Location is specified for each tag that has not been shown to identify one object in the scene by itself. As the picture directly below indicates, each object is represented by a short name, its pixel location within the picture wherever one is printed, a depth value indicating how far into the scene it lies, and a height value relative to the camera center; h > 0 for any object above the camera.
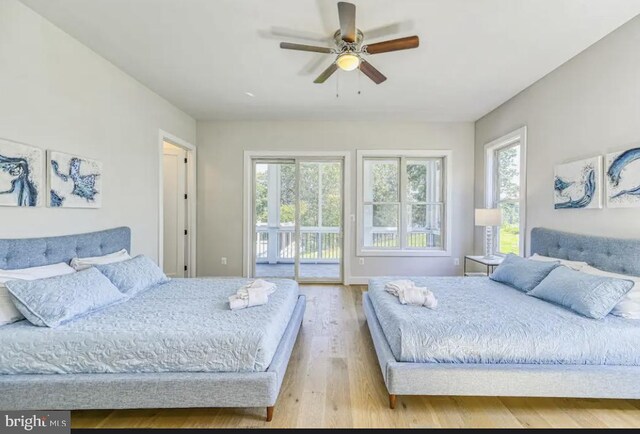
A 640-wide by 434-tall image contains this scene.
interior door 4.71 +0.09
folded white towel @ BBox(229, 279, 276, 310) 2.12 -0.65
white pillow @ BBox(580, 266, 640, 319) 1.94 -0.63
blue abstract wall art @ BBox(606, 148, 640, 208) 2.22 +0.29
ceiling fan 1.91 +1.29
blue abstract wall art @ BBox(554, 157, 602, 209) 2.53 +0.29
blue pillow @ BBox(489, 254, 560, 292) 2.59 -0.56
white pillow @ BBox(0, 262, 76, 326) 1.78 -0.45
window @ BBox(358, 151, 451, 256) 4.91 +0.17
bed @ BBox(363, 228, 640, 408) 1.70 -0.89
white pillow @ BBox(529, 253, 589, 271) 2.46 -0.44
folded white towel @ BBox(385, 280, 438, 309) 2.21 -0.66
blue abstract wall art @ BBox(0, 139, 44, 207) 2.01 +0.29
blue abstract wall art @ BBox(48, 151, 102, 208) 2.35 +0.29
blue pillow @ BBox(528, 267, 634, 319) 1.93 -0.57
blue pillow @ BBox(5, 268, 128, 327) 1.75 -0.56
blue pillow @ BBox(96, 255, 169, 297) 2.44 -0.56
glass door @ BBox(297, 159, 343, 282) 4.91 +0.24
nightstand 3.59 -0.62
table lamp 3.72 -0.08
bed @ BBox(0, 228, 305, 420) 1.60 -0.89
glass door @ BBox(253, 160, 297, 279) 4.99 +0.23
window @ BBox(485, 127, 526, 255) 3.58 +0.41
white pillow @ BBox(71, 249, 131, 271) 2.40 -0.43
